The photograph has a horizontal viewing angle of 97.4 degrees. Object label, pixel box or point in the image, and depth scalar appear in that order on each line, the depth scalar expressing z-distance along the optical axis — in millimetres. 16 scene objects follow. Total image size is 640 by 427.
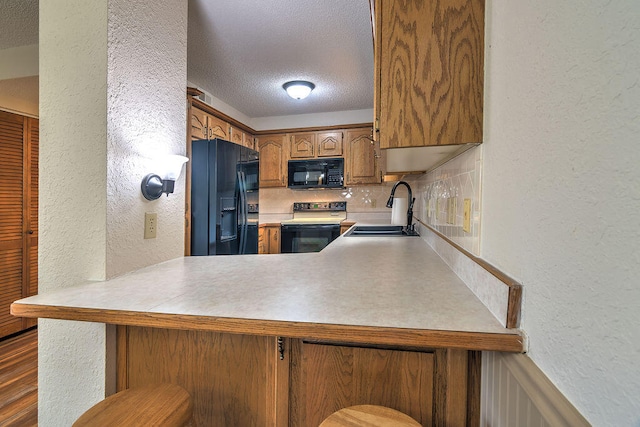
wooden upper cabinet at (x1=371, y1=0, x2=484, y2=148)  848
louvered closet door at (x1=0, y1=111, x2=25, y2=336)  2600
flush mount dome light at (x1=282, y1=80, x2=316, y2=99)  3240
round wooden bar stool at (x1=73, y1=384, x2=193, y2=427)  693
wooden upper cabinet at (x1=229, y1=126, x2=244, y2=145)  3771
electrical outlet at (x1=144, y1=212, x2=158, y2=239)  1283
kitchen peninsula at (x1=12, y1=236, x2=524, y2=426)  648
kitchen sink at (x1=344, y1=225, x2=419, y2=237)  2488
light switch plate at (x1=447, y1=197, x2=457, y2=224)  1198
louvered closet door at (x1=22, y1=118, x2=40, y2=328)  2789
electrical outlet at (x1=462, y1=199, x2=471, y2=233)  964
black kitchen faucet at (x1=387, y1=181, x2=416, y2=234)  2603
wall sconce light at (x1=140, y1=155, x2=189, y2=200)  1271
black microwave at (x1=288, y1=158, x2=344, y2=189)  4250
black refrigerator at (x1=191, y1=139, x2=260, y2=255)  2674
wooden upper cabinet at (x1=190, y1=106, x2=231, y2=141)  2985
